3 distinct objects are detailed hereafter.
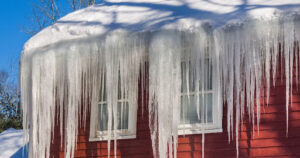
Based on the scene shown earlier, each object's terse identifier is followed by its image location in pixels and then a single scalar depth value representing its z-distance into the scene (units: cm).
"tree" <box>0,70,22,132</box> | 2321
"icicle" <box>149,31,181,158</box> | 584
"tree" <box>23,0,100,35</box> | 1941
